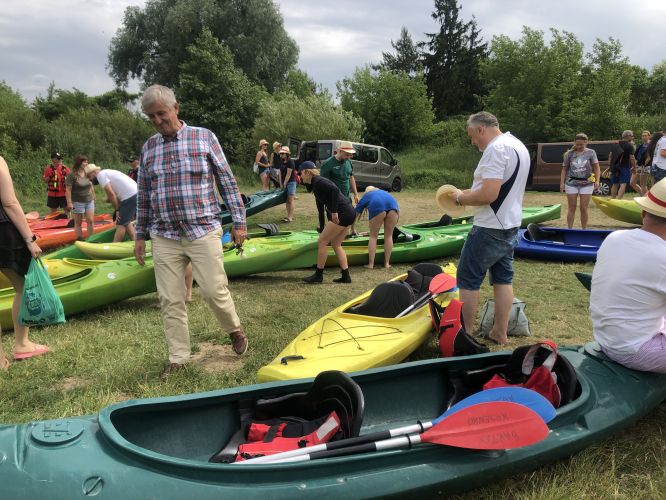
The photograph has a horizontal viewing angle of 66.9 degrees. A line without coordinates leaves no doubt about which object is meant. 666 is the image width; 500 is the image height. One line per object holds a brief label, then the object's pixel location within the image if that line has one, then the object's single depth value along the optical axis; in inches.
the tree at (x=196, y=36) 1135.6
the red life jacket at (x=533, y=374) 100.5
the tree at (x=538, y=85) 854.5
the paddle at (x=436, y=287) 153.3
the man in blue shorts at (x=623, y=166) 407.1
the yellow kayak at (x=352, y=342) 119.2
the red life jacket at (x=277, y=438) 86.6
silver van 621.9
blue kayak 265.3
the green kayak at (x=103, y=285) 191.8
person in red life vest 385.7
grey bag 164.6
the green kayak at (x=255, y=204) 322.3
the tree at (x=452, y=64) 1641.2
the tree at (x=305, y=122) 842.8
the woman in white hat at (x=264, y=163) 456.8
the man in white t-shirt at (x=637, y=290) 97.1
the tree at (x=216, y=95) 1006.4
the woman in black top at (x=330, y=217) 227.8
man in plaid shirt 130.2
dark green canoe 69.2
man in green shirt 284.4
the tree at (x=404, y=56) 1920.5
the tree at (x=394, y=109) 1093.1
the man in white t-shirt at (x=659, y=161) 302.4
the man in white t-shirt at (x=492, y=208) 137.6
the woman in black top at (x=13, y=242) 134.0
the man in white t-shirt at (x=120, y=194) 273.3
